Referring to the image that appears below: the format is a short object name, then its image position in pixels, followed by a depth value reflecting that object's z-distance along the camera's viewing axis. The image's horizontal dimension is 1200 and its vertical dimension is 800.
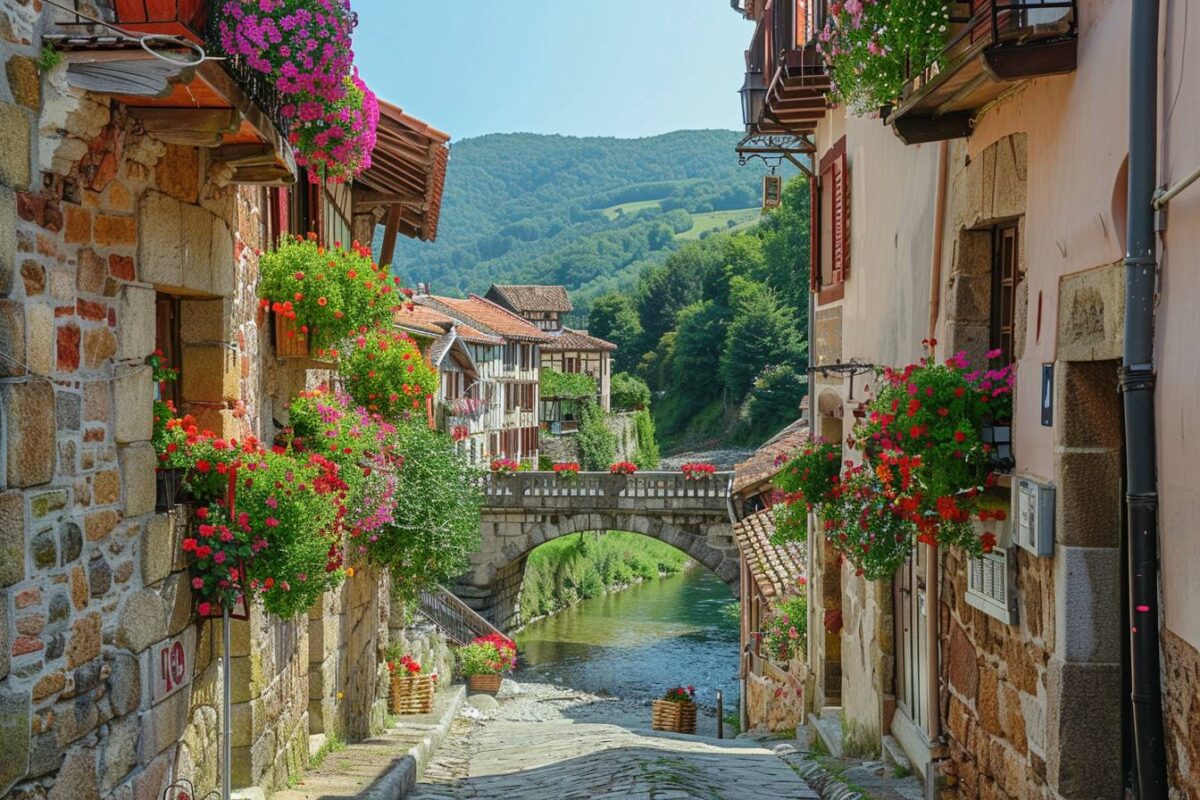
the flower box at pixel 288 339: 8.21
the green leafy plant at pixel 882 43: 5.59
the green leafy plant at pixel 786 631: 14.43
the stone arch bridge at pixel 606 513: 30.38
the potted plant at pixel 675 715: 20.75
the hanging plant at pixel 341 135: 6.40
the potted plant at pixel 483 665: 24.52
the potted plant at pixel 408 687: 15.59
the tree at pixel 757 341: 64.25
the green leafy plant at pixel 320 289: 8.07
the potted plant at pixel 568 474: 31.19
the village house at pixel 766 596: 15.06
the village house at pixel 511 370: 46.47
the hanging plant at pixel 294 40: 5.33
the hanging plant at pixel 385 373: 10.70
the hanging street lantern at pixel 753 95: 12.50
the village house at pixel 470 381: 33.50
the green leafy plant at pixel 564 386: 56.69
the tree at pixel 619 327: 81.12
